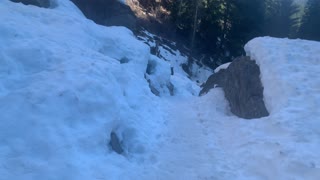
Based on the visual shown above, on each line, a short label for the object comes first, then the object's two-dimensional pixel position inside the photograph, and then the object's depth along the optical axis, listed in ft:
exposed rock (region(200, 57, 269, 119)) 22.72
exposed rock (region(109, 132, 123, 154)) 16.04
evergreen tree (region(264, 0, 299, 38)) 70.26
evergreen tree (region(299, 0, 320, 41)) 68.23
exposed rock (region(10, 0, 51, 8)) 30.63
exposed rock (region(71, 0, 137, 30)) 46.25
